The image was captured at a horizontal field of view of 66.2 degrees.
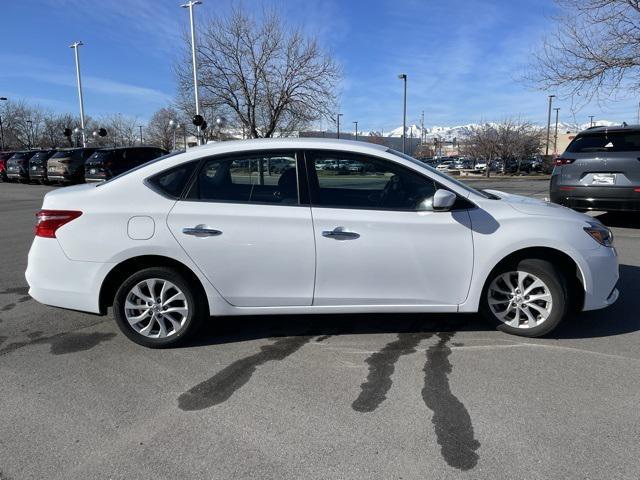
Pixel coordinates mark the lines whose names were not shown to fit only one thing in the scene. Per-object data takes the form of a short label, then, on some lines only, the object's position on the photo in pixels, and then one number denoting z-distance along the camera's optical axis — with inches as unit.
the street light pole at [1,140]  2390.4
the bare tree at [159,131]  2522.1
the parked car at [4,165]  1177.6
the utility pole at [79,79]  1538.0
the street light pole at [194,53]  904.3
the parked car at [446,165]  2011.9
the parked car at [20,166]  1067.3
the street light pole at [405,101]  1348.4
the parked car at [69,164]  876.6
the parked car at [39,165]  973.8
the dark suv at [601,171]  325.4
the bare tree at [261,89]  948.6
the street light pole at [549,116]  1893.5
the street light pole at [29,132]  2966.5
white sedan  151.2
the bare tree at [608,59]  502.3
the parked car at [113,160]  756.8
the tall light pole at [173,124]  1019.9
